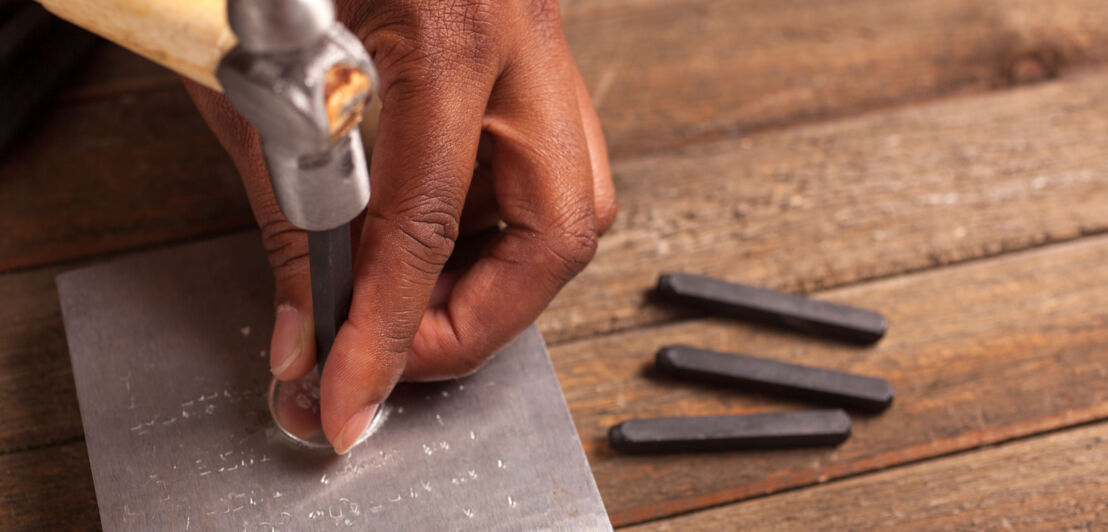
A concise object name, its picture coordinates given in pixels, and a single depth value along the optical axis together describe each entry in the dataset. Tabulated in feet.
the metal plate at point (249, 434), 2.03
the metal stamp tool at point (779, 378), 2.17
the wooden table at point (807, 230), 2.14
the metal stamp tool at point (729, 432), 2.13
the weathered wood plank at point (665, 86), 2.25
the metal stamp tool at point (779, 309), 2.21
